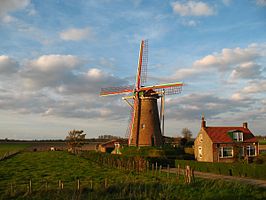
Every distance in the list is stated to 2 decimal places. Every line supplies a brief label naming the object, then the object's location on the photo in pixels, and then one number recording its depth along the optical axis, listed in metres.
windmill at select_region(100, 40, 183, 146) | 42.00
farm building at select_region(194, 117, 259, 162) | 39.81
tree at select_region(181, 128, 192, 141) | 80.49
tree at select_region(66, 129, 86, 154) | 77.31
